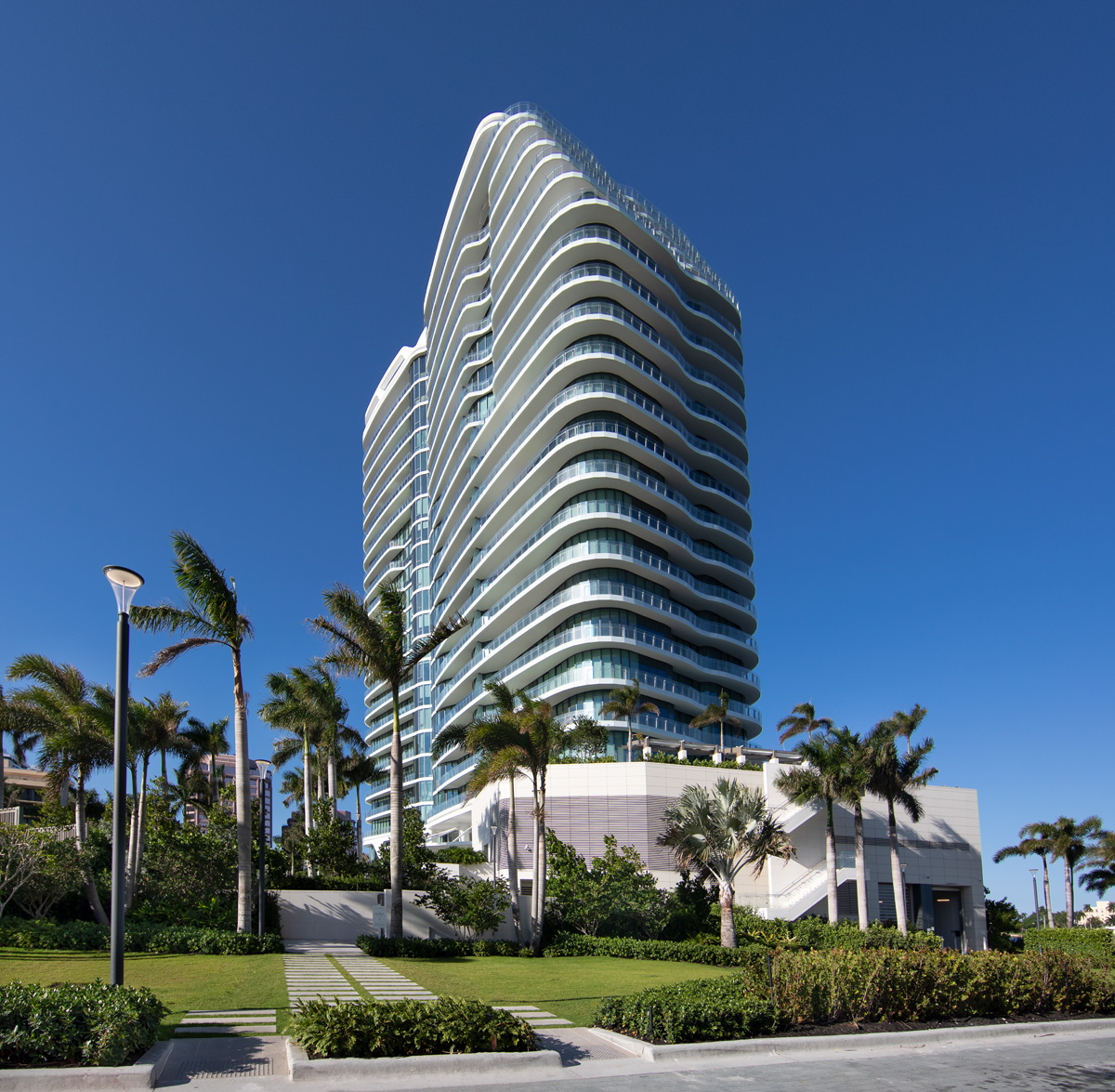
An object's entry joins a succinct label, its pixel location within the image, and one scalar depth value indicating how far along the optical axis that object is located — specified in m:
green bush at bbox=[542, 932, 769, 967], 33.31
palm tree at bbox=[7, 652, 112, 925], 37.12
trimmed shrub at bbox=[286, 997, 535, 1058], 11.72
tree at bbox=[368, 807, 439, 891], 39.22
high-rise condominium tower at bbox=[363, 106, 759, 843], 69.56
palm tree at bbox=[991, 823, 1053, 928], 70.56
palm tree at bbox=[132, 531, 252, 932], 29.22
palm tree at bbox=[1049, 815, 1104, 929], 69.50
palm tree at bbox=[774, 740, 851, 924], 42.56
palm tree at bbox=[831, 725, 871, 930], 43.06
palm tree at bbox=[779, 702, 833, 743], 64.81
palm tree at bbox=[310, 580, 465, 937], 34.00
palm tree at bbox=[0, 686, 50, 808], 38.28
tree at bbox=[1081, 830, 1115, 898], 69.31
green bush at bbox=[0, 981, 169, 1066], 10.63
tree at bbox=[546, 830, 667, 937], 37.84
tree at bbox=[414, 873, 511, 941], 35.16
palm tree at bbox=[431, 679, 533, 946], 35.28
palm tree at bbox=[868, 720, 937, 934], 44.94
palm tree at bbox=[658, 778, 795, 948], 35.81
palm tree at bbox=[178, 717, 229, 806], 60.84
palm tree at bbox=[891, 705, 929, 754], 47.88
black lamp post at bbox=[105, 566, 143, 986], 12.70
